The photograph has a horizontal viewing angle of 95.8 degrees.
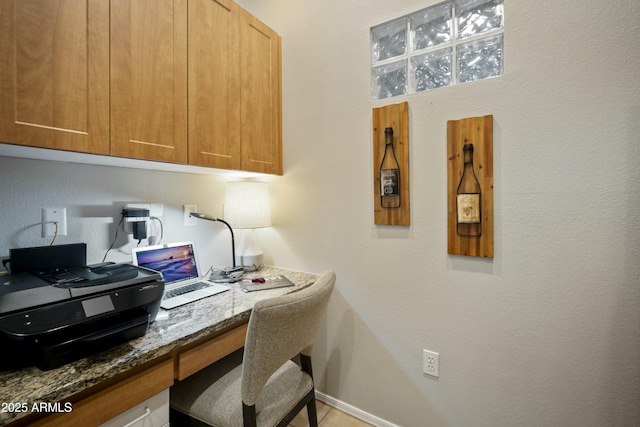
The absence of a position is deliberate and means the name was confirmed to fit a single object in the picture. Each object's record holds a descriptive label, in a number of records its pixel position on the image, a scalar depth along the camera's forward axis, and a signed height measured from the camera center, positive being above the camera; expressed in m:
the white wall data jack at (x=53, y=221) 1.22 -0.04
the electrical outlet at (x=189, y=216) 1.77 -0.04
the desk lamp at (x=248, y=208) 1.82 +0.01
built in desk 0.70 -0.45
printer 0.75 -0.28
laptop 1.39 -0.32
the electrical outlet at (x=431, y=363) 1.45 -0.77
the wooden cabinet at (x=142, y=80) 0.94 +0.55
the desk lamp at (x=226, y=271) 1.67 -0.38
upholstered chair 0.95 -0.70
